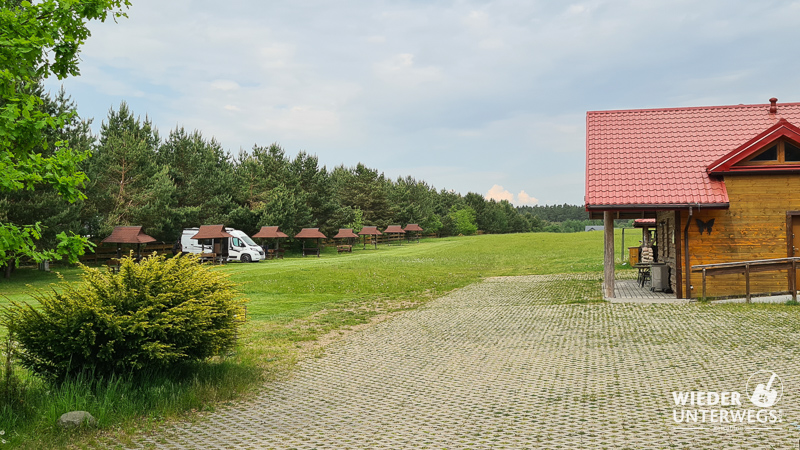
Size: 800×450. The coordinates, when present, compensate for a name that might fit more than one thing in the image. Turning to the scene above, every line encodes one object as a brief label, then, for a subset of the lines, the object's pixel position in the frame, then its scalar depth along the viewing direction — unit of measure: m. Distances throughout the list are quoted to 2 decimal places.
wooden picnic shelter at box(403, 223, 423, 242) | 74.31
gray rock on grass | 5.96
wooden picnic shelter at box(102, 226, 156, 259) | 31.20
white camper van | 38.47
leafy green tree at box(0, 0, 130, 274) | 5.16
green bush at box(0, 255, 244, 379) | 7.07
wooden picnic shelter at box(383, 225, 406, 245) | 71.75
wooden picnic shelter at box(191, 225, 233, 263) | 35.41
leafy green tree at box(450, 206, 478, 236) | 101.53
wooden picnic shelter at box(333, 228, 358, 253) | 53.24
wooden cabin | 15.61
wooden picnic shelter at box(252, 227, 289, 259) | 43.84
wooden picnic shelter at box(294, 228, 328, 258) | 48.31
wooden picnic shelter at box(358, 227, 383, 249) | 61.92
